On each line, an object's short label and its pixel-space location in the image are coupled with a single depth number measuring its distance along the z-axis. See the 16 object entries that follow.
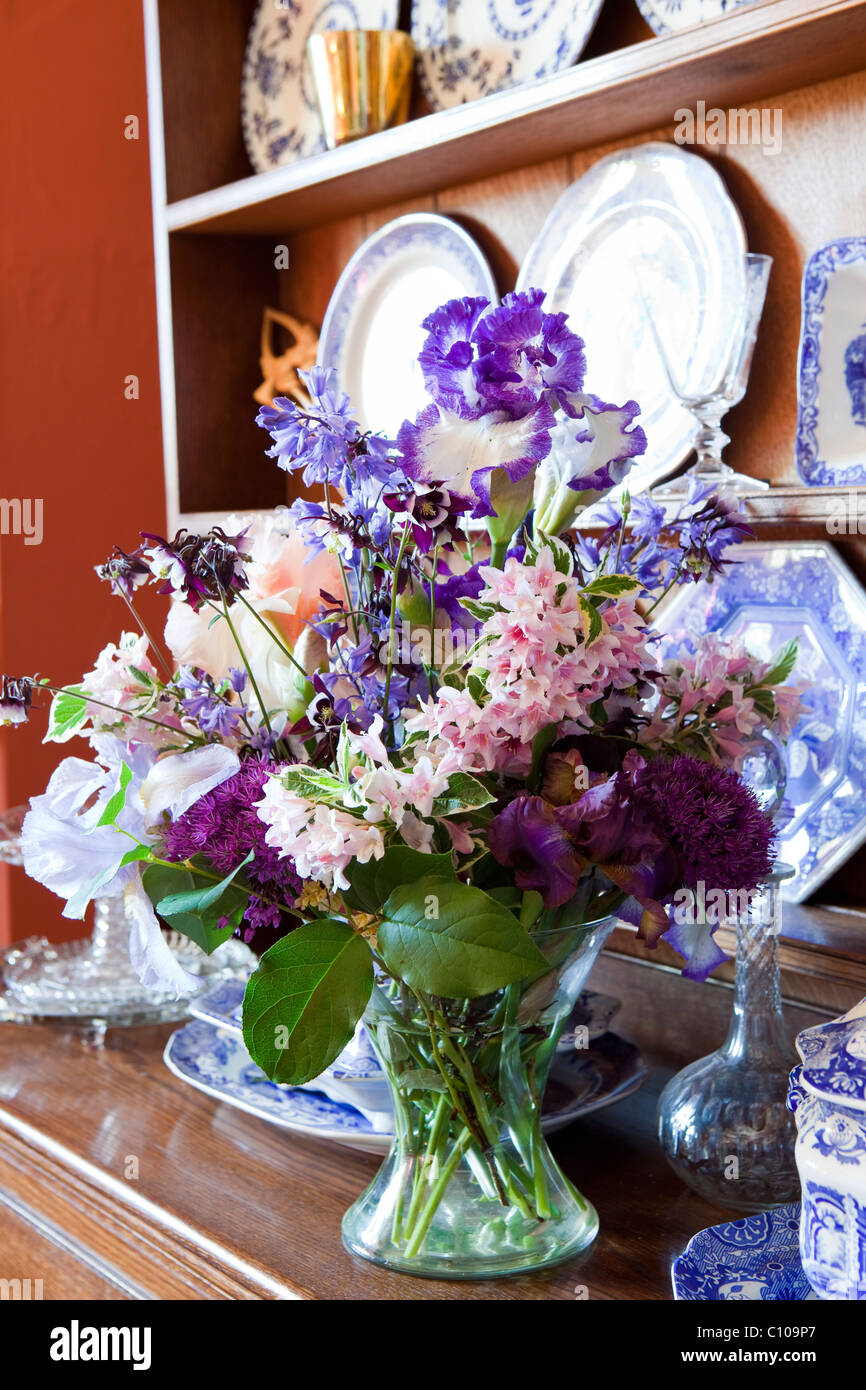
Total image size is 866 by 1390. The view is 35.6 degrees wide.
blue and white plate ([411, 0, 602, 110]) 1.21
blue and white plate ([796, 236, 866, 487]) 1.04
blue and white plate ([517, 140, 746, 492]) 1.15
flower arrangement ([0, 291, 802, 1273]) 0.62
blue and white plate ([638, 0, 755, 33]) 1.08
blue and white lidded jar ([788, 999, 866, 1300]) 0.61
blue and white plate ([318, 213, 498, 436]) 1.39
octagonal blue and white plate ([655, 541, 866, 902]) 1.04
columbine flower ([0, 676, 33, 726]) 0.72
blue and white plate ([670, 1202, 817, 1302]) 0.69
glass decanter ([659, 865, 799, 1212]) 0.80
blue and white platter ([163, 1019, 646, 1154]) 0.90
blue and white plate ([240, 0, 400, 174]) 1.47
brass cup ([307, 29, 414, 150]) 1.31
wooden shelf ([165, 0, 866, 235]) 0.94
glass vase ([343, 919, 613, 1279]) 0.71
